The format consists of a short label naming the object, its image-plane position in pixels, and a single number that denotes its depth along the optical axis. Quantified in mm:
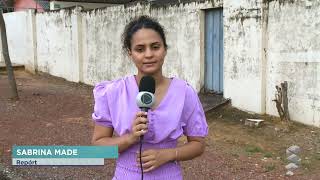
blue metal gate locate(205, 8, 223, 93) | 6418
